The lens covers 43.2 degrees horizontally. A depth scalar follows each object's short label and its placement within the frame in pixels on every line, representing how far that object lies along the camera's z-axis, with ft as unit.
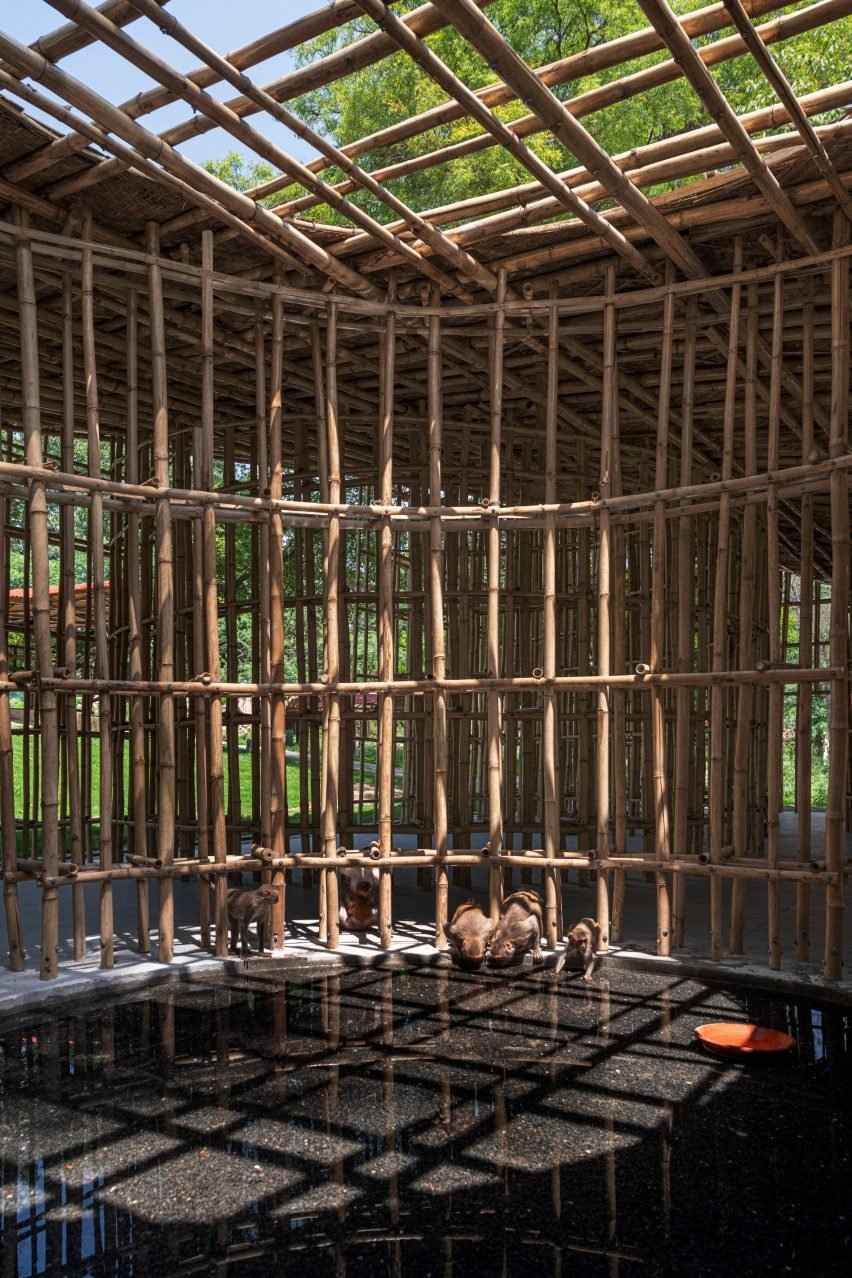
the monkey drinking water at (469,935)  19.63
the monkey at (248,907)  19.88
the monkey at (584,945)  19.16
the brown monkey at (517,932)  19.70
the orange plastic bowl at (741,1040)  14.46
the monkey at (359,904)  21.77
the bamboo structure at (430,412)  16.87
